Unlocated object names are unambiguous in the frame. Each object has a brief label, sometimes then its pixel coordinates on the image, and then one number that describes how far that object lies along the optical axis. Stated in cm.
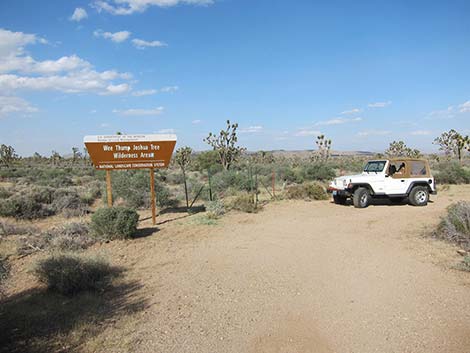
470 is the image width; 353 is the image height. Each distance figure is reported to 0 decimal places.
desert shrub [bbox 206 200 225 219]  1245
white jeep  1351
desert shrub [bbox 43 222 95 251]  824
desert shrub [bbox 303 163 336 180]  2503
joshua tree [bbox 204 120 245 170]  3325
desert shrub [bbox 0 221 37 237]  989
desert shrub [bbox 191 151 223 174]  3597
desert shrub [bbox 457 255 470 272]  628
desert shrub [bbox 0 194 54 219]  1226
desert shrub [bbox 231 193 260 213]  1348
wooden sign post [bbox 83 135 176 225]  1101
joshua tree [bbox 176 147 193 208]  3816
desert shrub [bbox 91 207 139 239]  913
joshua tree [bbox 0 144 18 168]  4395
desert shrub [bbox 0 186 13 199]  1513
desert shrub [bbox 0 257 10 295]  488
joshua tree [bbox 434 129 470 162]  4109
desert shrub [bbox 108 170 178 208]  1496
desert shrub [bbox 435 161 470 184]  2248
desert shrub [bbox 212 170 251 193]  1969
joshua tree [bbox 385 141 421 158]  4872
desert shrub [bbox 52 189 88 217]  1337
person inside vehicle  1381
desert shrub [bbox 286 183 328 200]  1664
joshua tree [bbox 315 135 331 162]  4500
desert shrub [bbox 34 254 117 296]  572
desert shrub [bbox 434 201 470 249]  790
